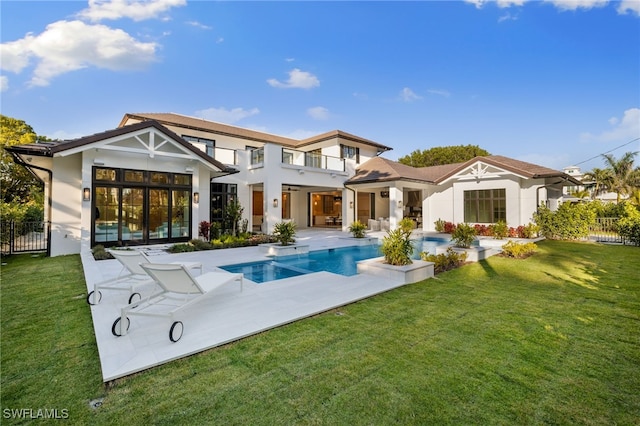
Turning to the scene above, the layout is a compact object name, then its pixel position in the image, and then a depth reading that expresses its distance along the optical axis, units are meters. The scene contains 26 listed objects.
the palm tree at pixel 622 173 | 31.47
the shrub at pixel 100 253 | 10.05
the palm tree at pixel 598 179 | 33.03
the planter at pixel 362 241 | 15.82
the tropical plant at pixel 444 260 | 8.91
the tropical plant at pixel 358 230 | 16.88
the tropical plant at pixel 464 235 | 11.27
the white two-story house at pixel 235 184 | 11.98
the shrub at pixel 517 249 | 10.89
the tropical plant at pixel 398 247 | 7.96
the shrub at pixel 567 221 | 15.48
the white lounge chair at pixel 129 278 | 5.64
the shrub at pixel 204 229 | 14.48
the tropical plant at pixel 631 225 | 13.77
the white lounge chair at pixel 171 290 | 4.21
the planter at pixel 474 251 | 10.59
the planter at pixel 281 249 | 12.13
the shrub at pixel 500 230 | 15.75
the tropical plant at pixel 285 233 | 12.73
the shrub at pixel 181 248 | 12.04
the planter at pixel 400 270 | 7.36
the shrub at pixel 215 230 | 15.40
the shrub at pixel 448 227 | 20.21
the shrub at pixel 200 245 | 12.76
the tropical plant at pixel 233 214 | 16.17
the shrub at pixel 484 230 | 18.11
